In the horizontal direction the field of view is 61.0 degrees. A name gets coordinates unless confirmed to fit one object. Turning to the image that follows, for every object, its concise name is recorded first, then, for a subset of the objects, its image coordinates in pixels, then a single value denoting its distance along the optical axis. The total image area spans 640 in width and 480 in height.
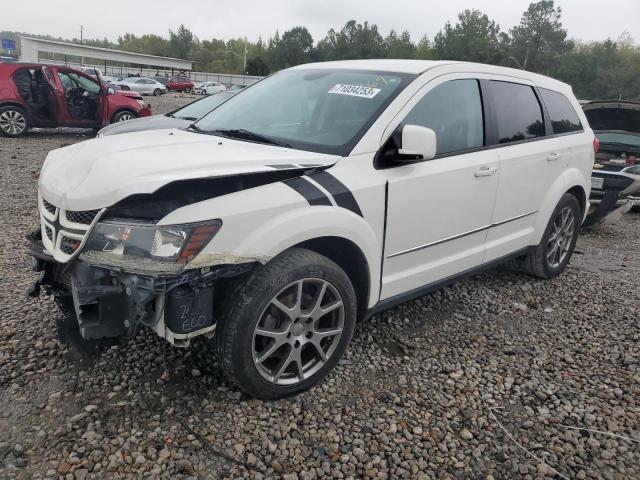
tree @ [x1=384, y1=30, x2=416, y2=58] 87.41
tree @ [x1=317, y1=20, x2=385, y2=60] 86.75
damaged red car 11.97
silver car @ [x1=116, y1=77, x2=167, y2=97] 40.81
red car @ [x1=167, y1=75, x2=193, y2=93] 50.19
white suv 2.42
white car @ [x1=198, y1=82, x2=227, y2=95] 47.69
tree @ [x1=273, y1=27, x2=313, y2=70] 87.94
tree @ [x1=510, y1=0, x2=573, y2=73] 73.00
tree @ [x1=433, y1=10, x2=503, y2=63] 75.56
